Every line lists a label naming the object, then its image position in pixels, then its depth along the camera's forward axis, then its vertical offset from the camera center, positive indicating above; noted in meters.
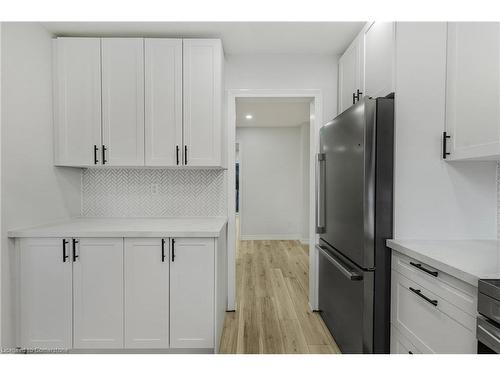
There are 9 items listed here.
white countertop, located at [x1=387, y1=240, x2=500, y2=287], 1.04 -0.35
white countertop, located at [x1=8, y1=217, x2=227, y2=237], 1.80 -0.35
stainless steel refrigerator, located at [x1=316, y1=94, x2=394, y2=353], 1.52 -0.24
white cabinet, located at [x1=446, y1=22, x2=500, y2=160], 1.30 +0.49
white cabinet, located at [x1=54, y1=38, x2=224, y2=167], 2.10 +0.63
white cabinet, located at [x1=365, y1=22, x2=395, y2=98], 1.61 +0.82
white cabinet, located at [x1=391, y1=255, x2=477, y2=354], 1.08 -0.62
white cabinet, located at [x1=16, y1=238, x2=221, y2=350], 1.81 -0.77
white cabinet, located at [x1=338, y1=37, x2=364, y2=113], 2.06 +0.90
